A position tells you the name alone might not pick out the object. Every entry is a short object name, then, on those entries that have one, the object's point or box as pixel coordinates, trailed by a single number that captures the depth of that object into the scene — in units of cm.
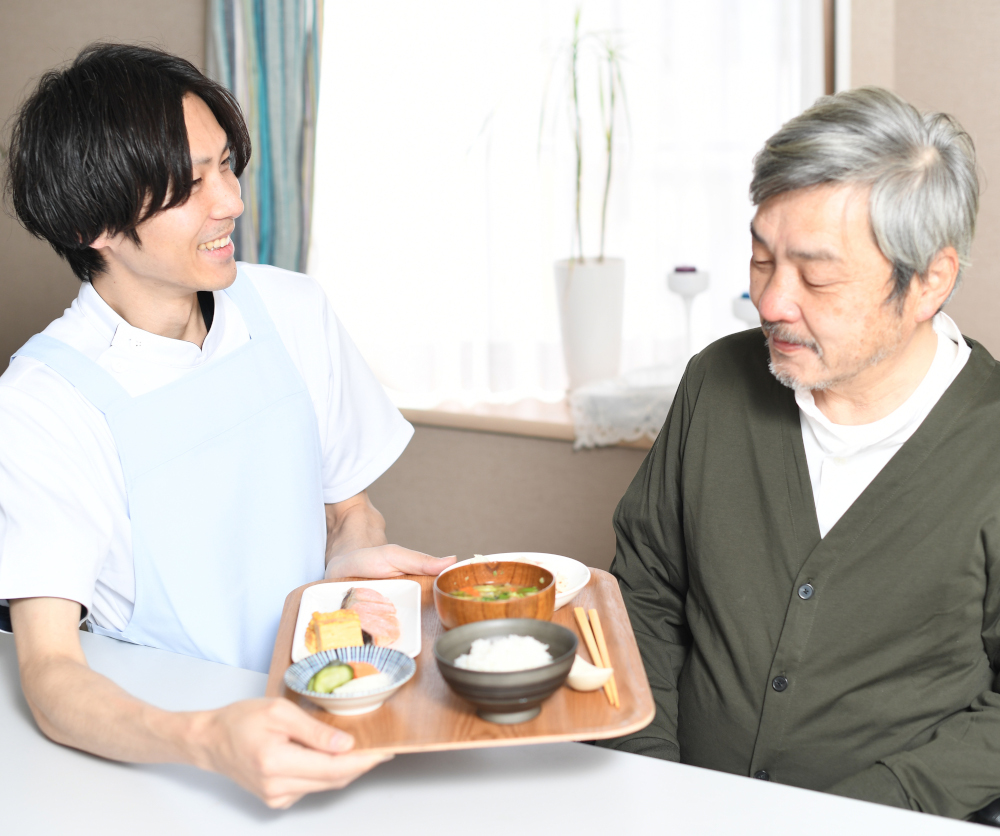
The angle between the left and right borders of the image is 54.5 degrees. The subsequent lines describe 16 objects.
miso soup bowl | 114
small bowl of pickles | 103
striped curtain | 356
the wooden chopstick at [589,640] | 106
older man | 127
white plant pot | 330
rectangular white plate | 122
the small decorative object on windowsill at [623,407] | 323
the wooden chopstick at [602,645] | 105
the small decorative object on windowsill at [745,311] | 306
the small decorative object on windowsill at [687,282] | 320
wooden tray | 100
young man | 129
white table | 98
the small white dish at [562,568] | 129
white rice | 103
